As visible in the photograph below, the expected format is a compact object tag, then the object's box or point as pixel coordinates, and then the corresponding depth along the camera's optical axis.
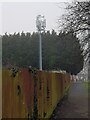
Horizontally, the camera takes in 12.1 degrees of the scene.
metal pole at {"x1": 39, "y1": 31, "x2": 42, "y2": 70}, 32.68
